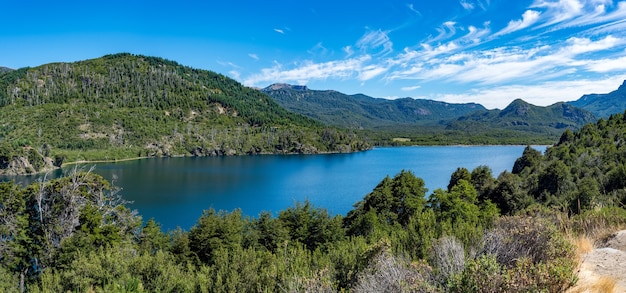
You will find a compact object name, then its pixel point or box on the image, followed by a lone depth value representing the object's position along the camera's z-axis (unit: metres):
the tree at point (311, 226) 31.41
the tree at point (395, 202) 37.28
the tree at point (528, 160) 64.72
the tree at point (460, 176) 49.06
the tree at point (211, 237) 27.69
